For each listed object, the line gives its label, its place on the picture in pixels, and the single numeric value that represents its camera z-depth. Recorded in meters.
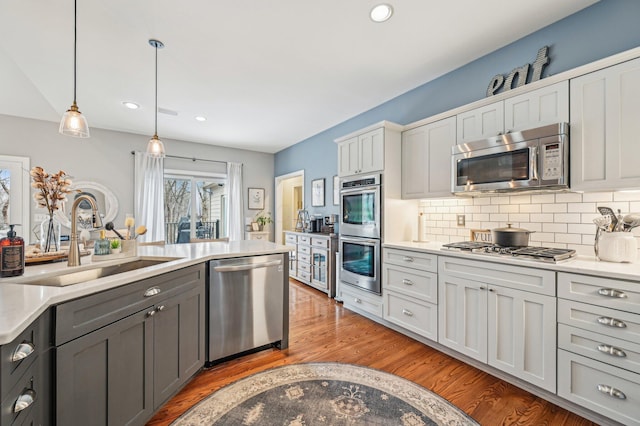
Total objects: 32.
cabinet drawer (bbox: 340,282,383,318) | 3.04
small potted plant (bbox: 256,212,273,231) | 6.07
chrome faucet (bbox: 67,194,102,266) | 1.59
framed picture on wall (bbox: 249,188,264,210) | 6.14
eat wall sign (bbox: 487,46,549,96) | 2.21
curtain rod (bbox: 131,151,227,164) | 5.32
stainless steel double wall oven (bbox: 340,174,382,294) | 3.02
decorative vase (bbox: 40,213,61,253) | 1.80
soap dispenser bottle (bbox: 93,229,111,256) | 1.81
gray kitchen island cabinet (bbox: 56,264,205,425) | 1.15
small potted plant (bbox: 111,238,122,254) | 1.87
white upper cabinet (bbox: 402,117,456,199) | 2.65
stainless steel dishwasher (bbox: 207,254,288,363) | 2.15
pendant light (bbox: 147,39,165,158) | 2.61
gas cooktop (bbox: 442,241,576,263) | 1.79
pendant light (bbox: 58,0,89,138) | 1.76
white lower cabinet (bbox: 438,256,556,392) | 1.75
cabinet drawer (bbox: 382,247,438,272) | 2.45
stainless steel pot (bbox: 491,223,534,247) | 2.15
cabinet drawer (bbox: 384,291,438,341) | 2.45
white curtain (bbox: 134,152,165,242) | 4.91
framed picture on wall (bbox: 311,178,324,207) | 4.88
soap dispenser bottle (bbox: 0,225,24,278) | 1.32
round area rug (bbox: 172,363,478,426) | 1.63
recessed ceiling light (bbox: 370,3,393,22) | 1.98
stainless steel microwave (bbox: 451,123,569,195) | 1.90
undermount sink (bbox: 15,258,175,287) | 1.46
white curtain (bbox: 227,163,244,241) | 5.84
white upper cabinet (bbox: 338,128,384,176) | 3.02
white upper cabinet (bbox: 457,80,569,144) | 1.94
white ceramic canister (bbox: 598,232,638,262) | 1.73
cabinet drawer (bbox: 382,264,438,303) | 2.45
